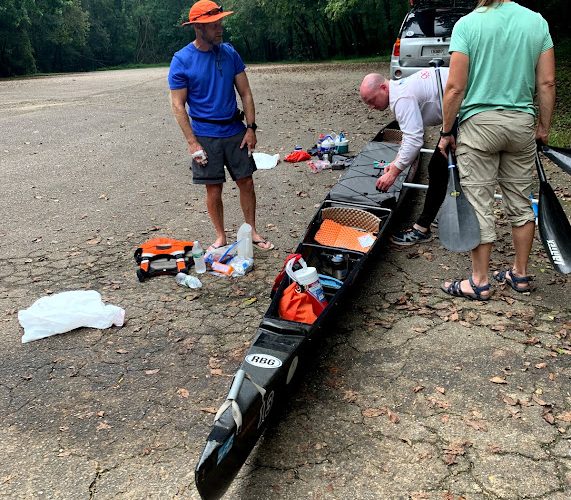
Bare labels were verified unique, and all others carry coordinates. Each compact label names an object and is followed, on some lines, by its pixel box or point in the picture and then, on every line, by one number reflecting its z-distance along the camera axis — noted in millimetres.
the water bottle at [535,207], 5055
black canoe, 2277
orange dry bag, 3447
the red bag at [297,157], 8210
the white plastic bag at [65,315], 4004
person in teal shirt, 3285
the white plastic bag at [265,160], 8055
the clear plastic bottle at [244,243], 4883
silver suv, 10461
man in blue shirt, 4414
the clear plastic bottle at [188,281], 4617
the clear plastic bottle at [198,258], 4805
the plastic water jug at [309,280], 3545
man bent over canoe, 4215
